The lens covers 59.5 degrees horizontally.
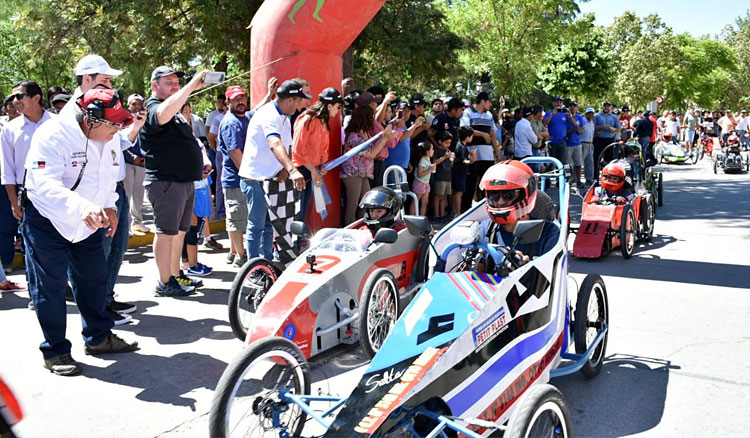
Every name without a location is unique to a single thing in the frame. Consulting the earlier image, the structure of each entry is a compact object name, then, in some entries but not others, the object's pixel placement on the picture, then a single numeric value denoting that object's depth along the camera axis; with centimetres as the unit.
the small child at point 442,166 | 1088
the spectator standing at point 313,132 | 692
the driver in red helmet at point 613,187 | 907
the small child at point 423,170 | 1030
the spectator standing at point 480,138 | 1202
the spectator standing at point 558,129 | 1538
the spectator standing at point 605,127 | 1717
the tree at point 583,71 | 4041
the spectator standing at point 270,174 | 639
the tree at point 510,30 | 2577
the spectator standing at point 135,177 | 792
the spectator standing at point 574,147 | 1566
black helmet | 573
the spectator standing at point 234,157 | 766
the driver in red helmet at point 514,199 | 436
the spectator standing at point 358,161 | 836
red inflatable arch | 809
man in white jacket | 437
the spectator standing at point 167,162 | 611
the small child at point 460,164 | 1150
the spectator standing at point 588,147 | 1666
